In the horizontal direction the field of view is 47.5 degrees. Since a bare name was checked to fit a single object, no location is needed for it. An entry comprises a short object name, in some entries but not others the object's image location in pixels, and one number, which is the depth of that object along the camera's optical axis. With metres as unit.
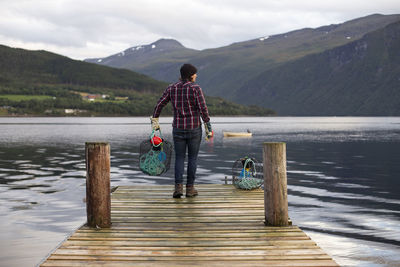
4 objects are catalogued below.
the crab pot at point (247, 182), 12.80
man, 10.27
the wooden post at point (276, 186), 8.45
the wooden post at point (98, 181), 8.30
